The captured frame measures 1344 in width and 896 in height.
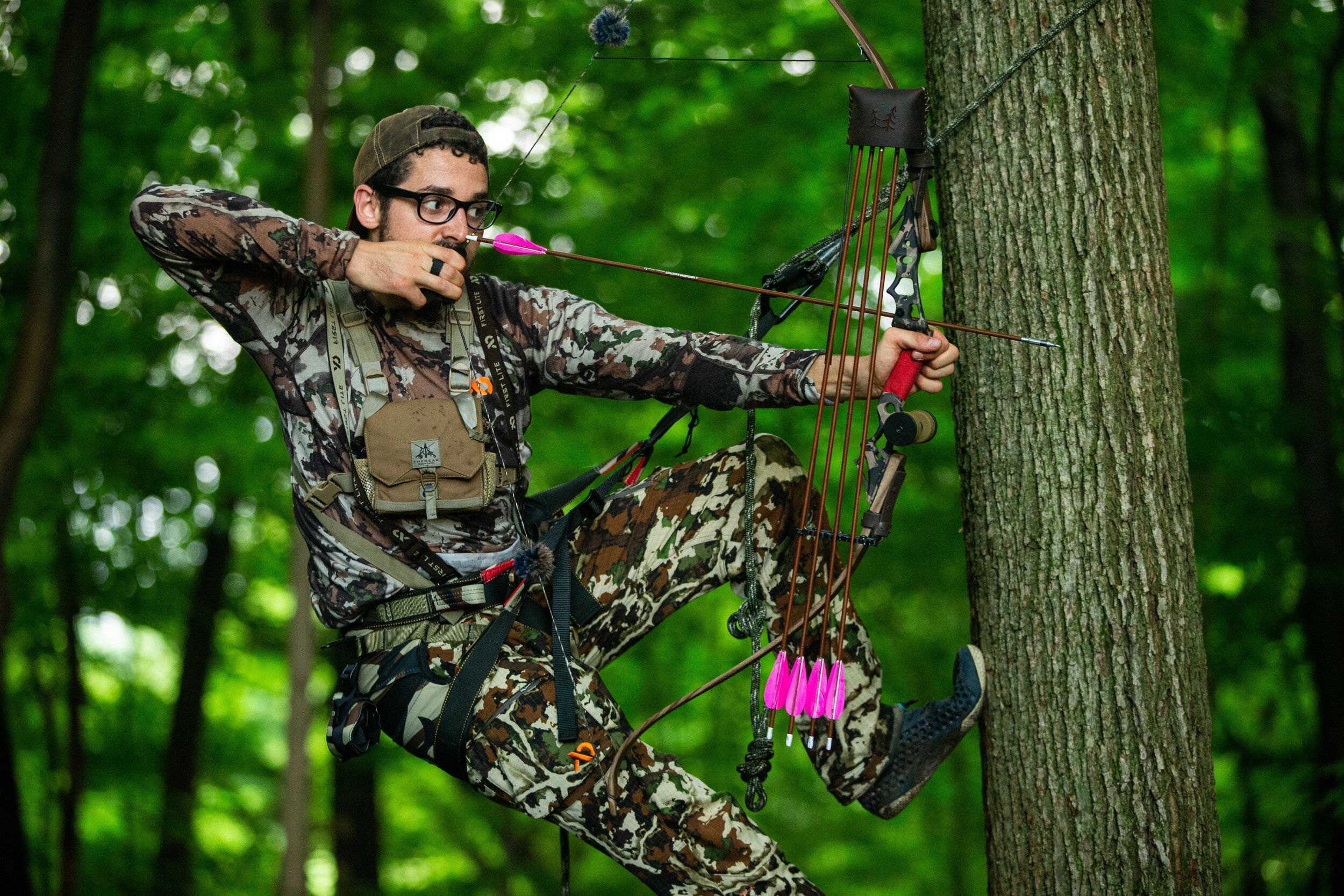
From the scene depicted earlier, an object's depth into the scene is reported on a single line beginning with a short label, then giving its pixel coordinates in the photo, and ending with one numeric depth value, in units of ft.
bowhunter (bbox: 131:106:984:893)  15.79
